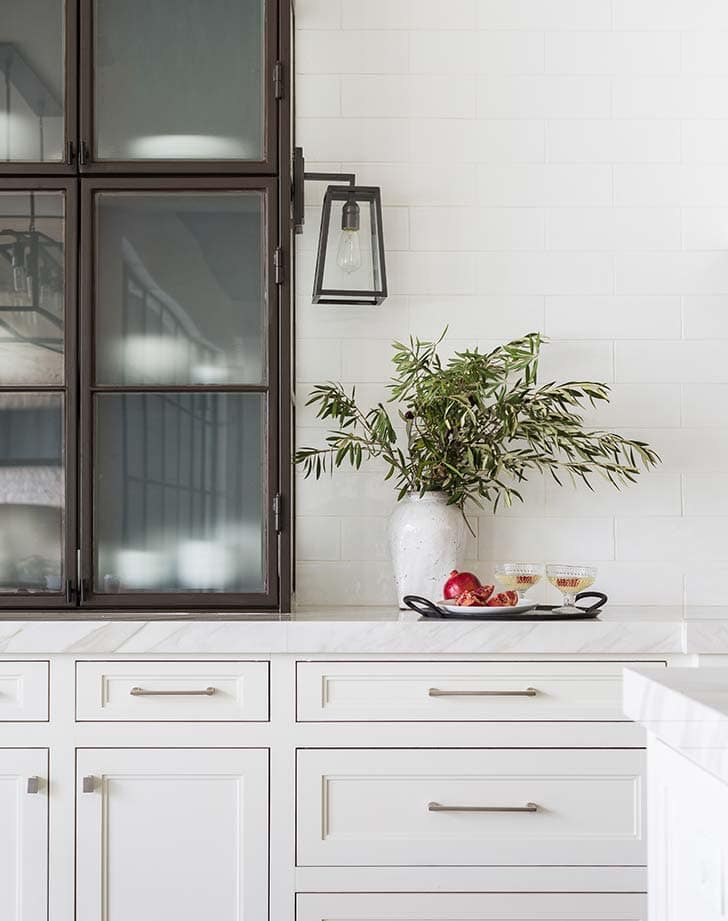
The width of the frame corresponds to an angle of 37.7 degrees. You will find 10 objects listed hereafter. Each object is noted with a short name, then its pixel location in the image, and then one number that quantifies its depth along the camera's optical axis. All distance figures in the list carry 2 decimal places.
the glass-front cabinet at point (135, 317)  2.50
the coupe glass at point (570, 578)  2.51
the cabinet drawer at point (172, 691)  2.26
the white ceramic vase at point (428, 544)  2.60
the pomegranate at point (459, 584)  2.44
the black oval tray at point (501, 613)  2.37
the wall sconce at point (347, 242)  2.73
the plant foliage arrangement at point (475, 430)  2.61
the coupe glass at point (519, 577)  2.54
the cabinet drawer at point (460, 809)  2.25
